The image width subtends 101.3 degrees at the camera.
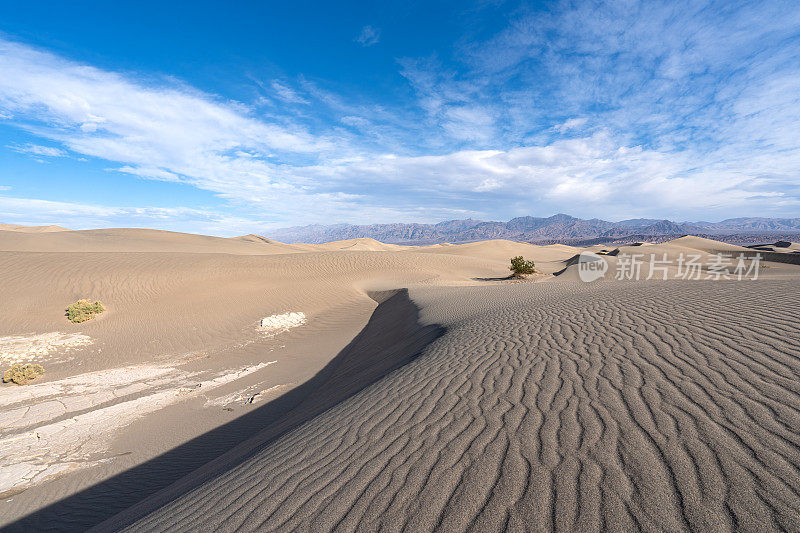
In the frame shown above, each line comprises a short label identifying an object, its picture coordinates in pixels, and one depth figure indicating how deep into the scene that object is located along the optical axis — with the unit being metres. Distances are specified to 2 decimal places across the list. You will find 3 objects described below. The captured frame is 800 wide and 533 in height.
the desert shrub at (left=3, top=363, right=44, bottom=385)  7.81
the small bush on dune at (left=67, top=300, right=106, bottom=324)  11.63
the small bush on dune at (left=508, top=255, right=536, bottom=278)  21.45
